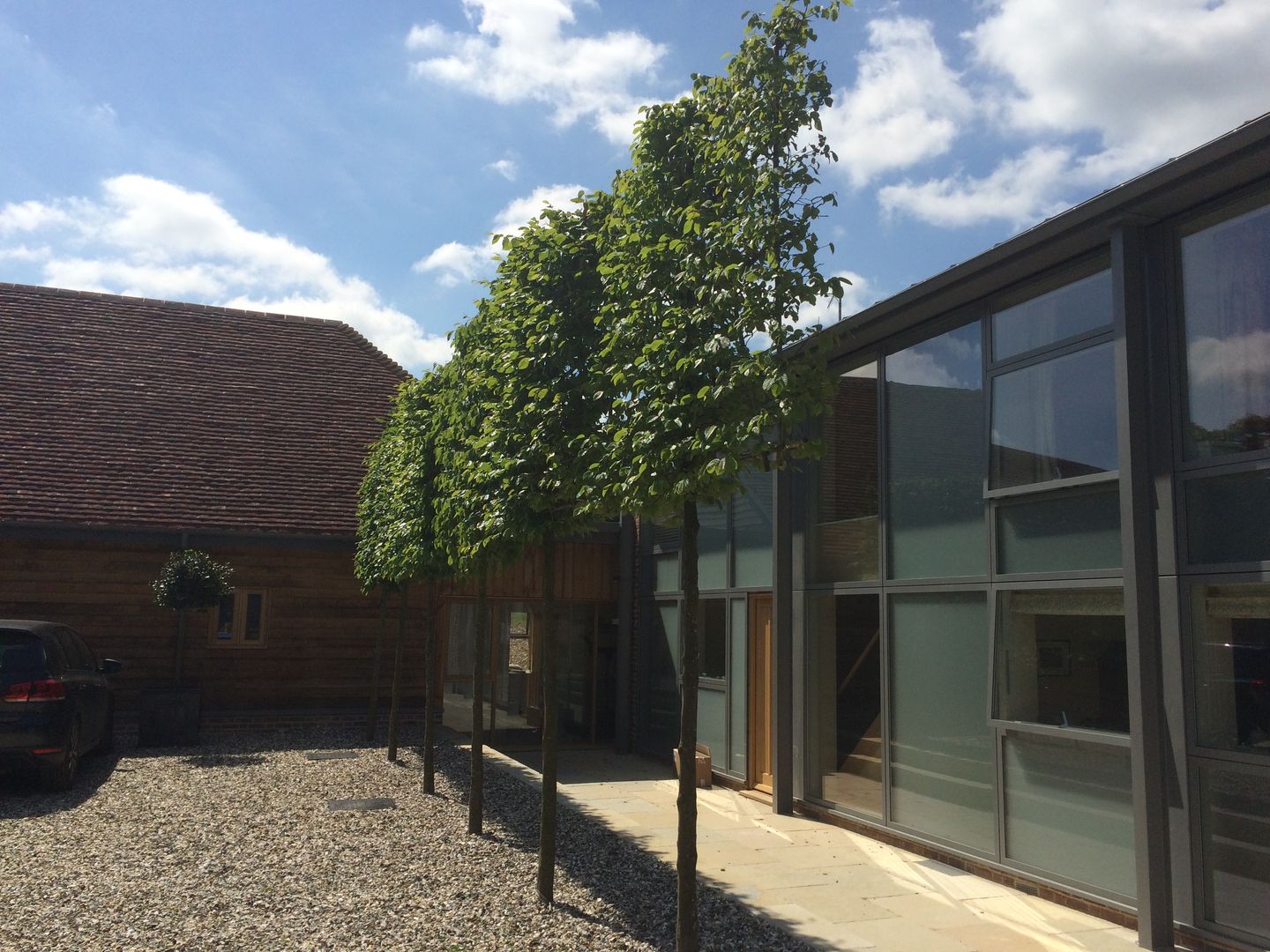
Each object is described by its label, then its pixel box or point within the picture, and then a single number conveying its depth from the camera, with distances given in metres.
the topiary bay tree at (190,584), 13.52
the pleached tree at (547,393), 6.57
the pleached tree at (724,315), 4.84
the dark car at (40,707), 9.39
